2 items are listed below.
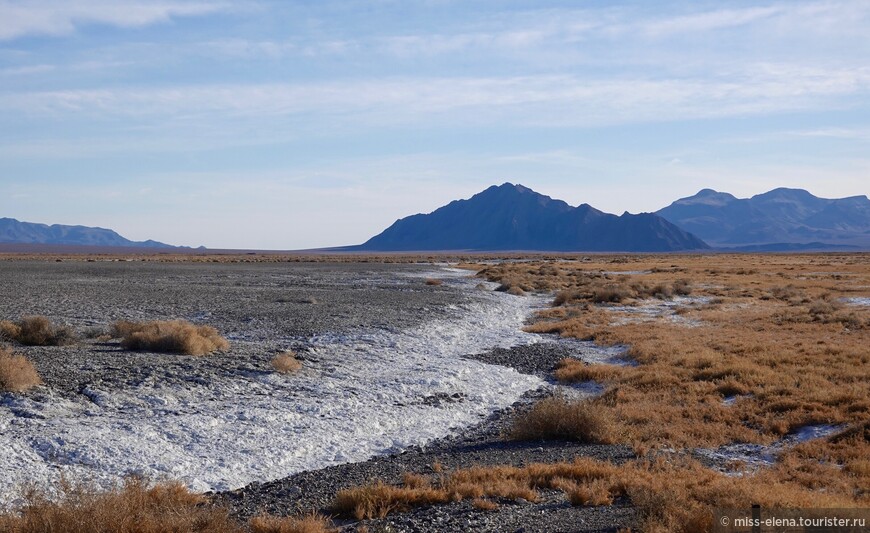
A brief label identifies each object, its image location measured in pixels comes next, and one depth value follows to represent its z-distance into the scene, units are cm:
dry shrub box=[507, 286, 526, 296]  5226
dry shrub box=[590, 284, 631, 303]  4459
